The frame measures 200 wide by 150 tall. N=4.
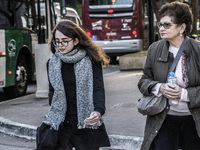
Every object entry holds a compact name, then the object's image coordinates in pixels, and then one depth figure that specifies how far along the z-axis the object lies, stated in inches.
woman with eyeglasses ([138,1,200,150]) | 240.4
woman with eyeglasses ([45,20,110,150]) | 254.1
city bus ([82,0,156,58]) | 1305.4
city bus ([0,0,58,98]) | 696.5
